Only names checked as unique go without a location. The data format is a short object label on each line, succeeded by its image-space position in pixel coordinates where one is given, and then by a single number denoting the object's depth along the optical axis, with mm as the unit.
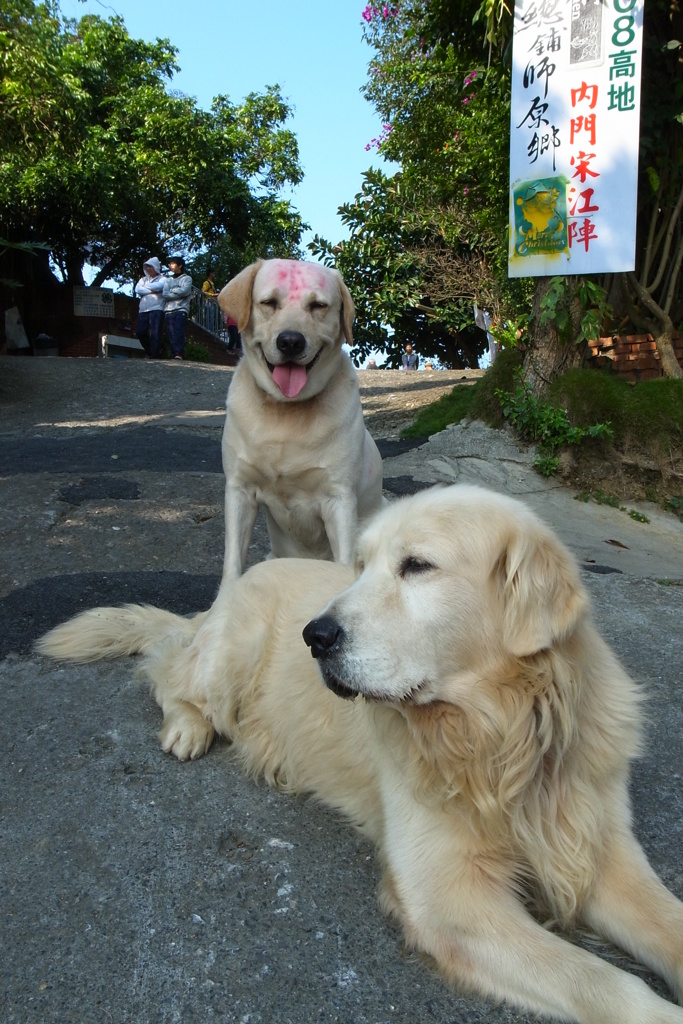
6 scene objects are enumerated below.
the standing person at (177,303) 15070
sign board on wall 23547
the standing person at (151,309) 15242
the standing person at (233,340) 22766
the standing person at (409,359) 21219
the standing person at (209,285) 20641
